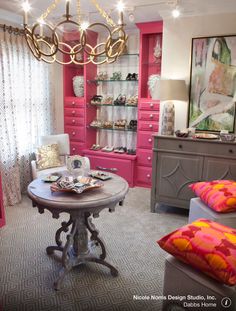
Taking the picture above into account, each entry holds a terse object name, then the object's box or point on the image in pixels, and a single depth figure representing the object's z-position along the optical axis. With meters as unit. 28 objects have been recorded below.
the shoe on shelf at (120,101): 4.41
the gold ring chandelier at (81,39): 1.80
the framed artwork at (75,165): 2.46
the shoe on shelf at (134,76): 4.28
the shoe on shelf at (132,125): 4.39
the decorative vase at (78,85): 4.58
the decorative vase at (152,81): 4.07
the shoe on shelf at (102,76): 4.52
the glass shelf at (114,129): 4.48
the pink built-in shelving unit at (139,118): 4.11
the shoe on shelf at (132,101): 4.32
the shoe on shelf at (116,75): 4.44
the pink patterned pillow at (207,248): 1.44
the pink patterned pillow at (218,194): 2.23
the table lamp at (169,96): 3.40
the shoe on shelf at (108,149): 4.57
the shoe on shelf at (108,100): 4.53
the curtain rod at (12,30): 3.44
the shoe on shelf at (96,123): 4.62
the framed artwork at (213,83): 3.35
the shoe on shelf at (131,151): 4.43
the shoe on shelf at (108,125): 4.59
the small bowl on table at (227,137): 3.03
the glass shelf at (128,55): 4.30
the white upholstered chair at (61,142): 4.02
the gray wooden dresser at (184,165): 3.04
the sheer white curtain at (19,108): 3.55
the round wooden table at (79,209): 1.97
